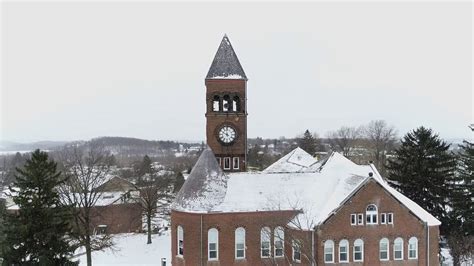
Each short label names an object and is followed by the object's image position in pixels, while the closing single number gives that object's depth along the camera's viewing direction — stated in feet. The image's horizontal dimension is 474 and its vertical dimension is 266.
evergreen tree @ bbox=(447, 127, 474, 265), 131.64
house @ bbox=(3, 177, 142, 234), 196.24
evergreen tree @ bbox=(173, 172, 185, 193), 247.09
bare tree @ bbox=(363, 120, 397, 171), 352.03
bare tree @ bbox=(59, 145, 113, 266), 131.95
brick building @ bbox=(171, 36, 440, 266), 108.78
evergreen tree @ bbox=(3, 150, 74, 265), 97.50
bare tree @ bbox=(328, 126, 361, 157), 405.76
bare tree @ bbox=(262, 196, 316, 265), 108.22
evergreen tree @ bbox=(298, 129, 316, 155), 334.24
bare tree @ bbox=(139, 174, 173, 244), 182.09
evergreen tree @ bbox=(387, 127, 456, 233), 147.74
